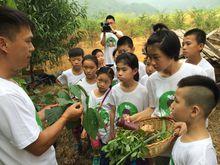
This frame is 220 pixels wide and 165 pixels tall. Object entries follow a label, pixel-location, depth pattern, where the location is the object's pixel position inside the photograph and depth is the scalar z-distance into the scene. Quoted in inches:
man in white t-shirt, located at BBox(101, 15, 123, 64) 136.0
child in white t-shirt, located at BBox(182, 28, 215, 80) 80.6
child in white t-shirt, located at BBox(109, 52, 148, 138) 68.1
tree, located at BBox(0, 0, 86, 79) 144.3
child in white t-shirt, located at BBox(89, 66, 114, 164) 74.3
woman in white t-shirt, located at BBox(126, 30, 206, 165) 57.5
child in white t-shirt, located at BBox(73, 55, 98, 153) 88.5
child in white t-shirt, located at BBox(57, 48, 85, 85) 100.7
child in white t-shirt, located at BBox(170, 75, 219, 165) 43.6
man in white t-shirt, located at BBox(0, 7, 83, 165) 37.2
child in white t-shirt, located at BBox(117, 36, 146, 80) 95.8
